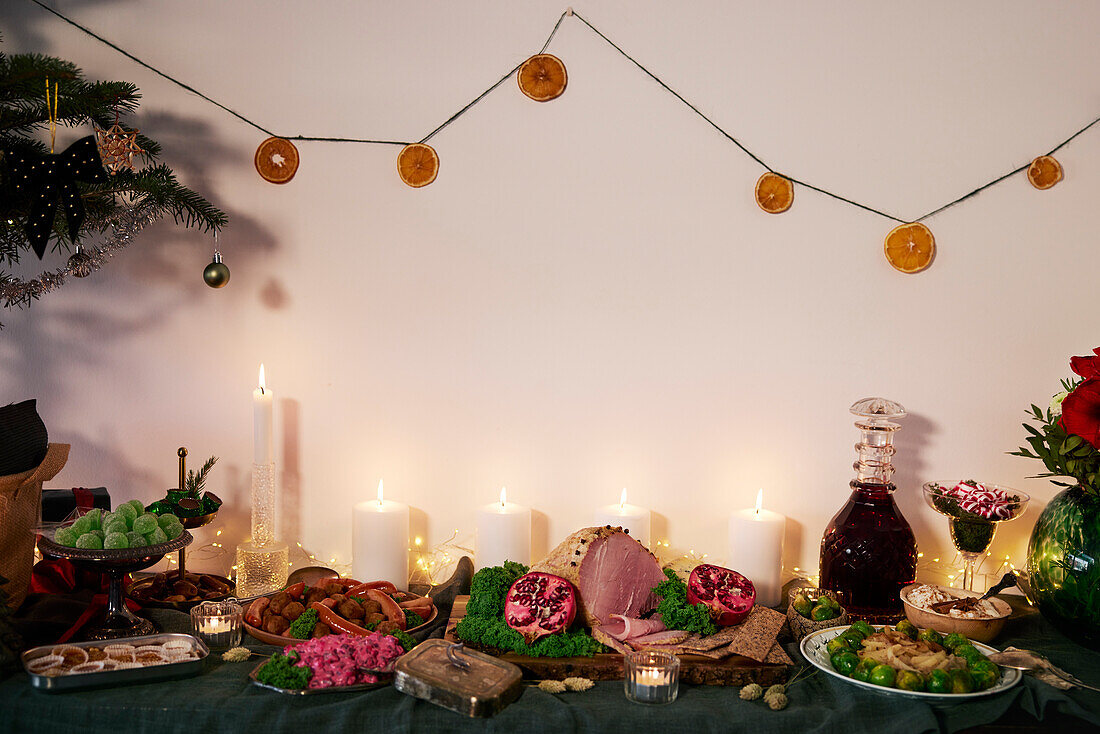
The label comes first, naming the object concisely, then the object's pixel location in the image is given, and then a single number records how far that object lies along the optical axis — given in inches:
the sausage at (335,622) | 47.9
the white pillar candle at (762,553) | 58.0
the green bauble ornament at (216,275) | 59.2
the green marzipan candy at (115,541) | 47.1
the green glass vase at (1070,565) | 49.3
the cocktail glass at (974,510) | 53.9
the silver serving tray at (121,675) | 41.0
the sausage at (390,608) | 50.1
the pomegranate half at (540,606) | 47.3
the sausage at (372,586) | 53.0
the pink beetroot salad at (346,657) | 42.7
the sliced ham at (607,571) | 49.6
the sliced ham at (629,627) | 48.2
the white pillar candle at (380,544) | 59.5
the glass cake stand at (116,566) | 46.9
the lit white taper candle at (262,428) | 58.9
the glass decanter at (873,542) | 53.8
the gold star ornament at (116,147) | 52.8
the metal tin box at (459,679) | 40.7
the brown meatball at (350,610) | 49.7
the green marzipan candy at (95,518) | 48.6
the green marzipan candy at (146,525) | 48.6
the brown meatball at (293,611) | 49.8
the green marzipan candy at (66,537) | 47.2
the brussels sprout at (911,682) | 42.2
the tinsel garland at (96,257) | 54.5
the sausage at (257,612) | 50.2
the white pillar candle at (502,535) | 59.7
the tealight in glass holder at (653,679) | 42.4
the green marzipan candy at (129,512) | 49.3
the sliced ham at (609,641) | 47.1
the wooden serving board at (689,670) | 45.3
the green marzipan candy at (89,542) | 47.0
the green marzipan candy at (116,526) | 47.9
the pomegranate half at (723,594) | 49.4
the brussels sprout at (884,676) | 42.6
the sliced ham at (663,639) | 47.6
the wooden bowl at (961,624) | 48.3
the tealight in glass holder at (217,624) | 48.1
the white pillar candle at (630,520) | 59.5
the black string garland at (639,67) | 60.0
